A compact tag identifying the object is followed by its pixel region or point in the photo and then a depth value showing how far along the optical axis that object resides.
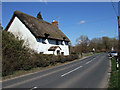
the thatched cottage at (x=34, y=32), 23.34
